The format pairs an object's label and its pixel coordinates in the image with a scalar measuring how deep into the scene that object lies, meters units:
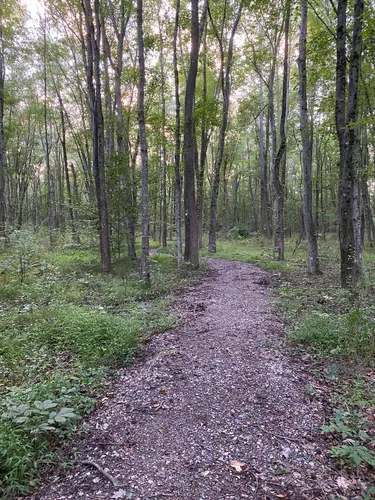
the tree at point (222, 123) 13.18
